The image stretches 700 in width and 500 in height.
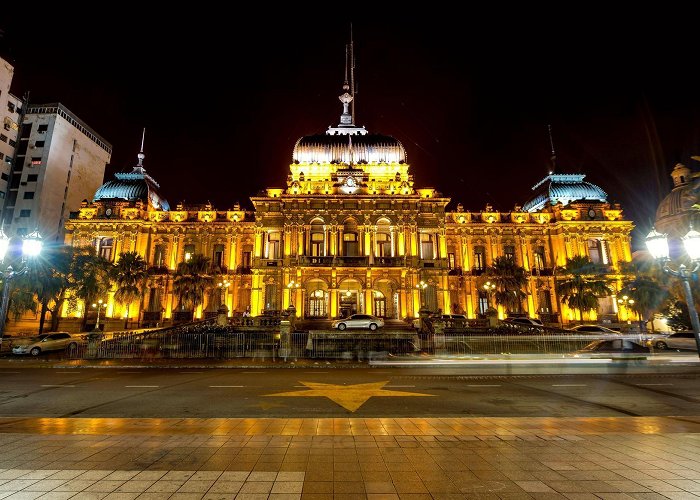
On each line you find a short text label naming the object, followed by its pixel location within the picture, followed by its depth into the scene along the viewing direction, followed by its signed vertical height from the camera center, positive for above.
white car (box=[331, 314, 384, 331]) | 33.50 +0.18
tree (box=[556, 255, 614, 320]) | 44.91 +4.65
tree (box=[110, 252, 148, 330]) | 44.09 +5.78
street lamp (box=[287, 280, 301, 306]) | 44.88 +4.46
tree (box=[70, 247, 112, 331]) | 41.62 +5.61
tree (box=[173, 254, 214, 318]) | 44.28 +5.29
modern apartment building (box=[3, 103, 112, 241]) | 65.25 +27.75
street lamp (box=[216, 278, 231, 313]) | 51.37 +4.92
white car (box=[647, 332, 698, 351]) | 31.62 -1.63
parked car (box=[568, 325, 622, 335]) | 35.17 -0.49
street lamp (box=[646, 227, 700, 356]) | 12.72 +2.49
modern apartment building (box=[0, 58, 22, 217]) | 64.50 +35.07
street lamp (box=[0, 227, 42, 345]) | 13.20 +2.81
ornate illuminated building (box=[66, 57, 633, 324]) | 46.47 +11.73
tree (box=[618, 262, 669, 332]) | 40.81 +3.30
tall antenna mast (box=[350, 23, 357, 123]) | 58.22 +37.60
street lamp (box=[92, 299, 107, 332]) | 43.97 +2.56
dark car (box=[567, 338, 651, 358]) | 22.56 -1.51
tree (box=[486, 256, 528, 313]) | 43.59 +4.78
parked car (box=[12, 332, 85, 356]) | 28.73 -1.36
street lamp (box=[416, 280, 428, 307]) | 46.34 +4.40
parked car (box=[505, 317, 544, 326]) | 40.67 +0.34
